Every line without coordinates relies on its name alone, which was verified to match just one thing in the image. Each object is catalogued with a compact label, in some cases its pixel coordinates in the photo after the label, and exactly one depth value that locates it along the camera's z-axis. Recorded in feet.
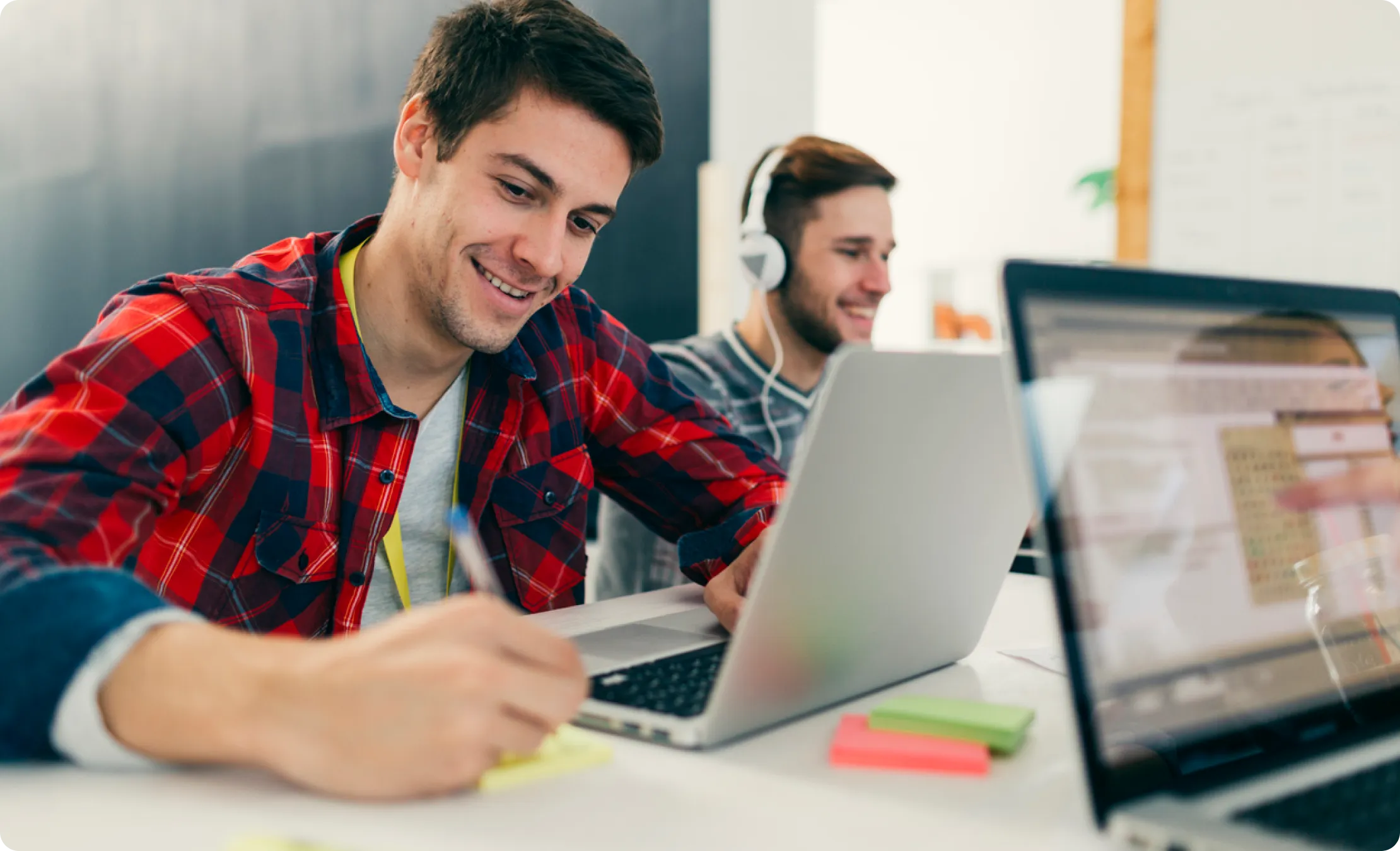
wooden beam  6.78
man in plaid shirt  1.57
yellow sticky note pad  1.69
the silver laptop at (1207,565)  1.45
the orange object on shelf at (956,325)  15.64
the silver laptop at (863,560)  1.85
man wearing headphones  6.10
